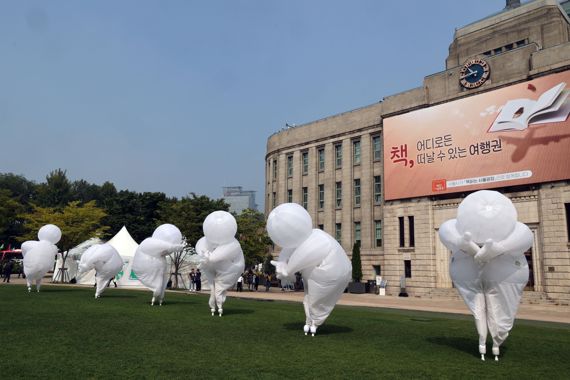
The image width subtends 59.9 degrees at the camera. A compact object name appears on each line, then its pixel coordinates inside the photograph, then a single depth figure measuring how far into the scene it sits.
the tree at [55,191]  68.69
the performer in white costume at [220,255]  13.80
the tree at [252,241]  36.91
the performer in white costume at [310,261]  10.20
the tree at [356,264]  37.59
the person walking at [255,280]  37.00
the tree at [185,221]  37.06
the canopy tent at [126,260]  35.22
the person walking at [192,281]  33.25
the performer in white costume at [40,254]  21.47
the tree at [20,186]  76.38
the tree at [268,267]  46.38
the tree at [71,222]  39.98
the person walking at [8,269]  35.72
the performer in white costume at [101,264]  20.23
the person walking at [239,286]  33.97
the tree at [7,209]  50.91
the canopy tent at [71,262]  39.54
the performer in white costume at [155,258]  16.58
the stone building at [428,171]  27.08
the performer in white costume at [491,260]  8.16
